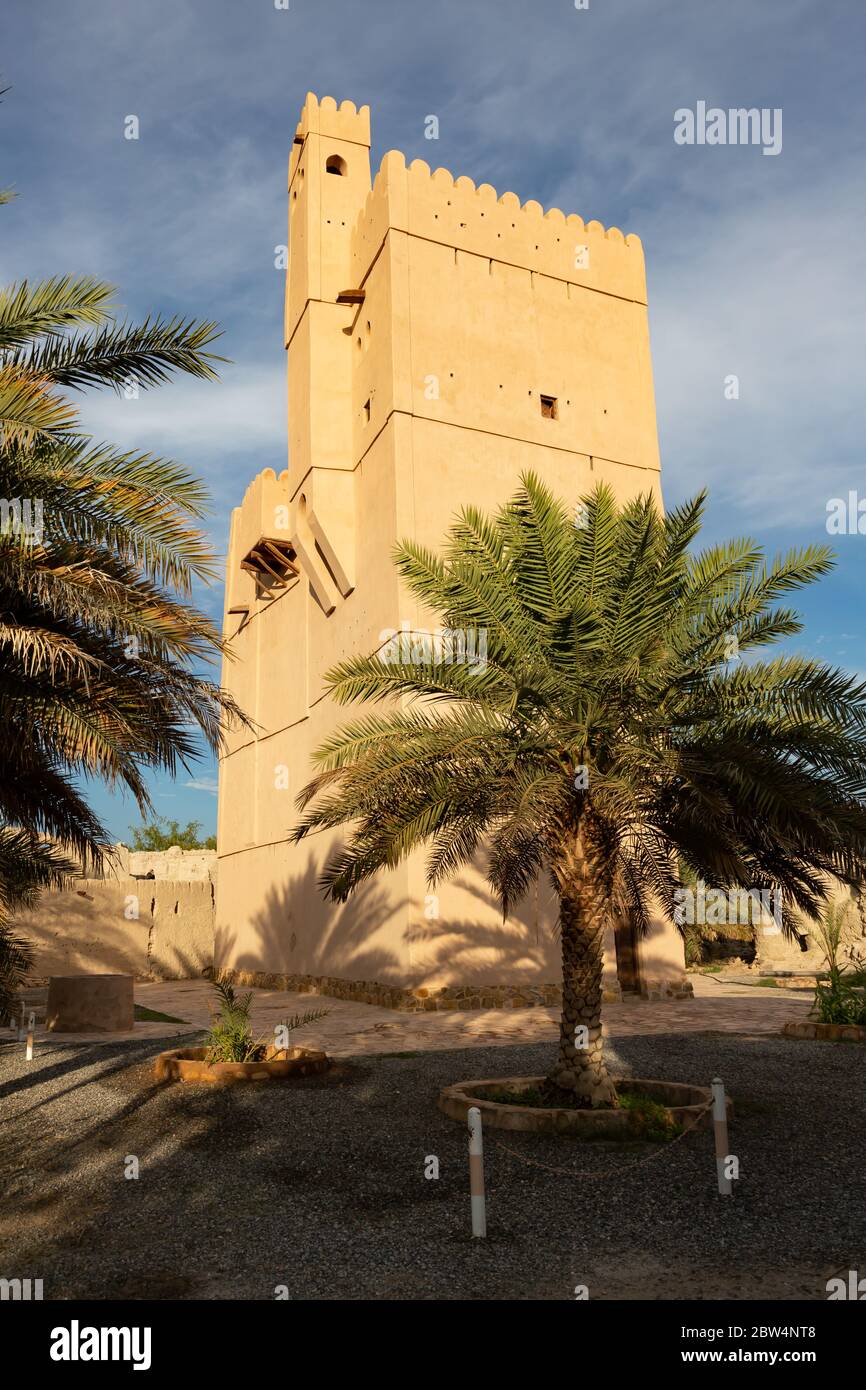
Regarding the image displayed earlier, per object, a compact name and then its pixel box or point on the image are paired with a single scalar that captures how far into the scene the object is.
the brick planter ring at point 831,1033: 13.58
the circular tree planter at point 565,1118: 8.77
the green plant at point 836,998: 14.05
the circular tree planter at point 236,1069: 10.92
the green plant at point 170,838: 61.60
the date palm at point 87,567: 7.82
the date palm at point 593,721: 9.13
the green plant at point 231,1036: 11.34
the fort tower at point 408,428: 18.84
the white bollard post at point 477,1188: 6.23
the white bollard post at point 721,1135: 7.07
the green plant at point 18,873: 11.80
